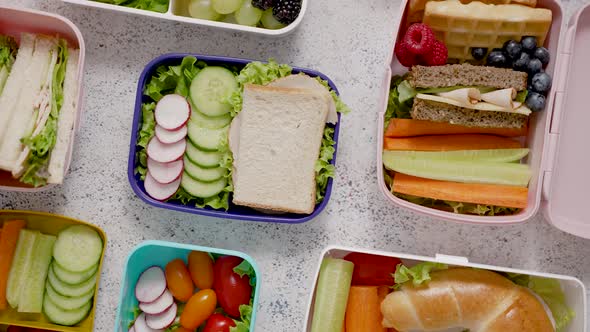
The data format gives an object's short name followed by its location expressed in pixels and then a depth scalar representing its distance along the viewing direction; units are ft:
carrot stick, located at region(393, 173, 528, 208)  1.91
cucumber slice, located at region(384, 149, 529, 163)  1.95
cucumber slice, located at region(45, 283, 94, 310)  2.00
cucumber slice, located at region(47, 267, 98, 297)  1.99
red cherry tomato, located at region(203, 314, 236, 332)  1.98
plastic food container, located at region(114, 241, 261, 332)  1.95
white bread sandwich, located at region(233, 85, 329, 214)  1.92
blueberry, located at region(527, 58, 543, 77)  1.89
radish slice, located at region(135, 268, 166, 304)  2.00
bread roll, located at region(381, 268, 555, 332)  1.90
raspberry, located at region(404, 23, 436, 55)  1.85
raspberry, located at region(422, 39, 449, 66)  1.88
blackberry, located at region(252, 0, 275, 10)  1.90
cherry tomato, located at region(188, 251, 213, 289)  2.02
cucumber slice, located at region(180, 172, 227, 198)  1.96
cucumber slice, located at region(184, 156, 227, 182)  1.95
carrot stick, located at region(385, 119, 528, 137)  1.94
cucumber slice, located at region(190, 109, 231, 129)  1.97
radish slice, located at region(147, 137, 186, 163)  1.92
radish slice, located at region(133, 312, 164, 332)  2.01
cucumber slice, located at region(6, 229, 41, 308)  1.98
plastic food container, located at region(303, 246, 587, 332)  1.91
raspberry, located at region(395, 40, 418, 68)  1.89
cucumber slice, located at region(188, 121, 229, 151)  1.95
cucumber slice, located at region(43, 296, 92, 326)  2.01
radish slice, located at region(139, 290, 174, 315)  1.99
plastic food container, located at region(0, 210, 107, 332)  2.01
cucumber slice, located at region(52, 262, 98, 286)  1.98
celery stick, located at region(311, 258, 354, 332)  1.93
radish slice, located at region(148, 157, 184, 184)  1.93
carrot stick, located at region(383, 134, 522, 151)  1.96
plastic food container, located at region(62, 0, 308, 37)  1.91
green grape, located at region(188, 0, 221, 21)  1.96
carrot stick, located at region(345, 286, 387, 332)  1.96
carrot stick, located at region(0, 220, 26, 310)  1.96
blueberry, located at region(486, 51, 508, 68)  1.91
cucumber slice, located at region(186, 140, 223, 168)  1.95
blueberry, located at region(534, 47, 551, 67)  1.90
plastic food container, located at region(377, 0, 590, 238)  1.91
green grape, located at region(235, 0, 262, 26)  1.95
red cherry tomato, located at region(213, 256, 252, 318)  2.00
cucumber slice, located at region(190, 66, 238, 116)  1.95
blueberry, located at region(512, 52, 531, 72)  1.90
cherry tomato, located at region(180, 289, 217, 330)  1.99
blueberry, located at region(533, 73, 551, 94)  1.88
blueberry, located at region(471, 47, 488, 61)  1.94
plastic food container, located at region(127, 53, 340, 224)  1.94
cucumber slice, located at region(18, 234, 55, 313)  1.98
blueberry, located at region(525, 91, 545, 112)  1.88
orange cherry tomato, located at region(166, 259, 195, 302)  2.01
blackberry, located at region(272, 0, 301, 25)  1.90
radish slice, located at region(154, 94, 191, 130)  1.93
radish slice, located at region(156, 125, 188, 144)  1.92
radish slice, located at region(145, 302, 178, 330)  1.99
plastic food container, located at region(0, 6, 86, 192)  1.90
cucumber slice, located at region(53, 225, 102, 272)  1.97
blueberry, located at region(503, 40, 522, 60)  1.90
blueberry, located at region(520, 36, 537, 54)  1.90
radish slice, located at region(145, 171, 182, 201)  1.95
